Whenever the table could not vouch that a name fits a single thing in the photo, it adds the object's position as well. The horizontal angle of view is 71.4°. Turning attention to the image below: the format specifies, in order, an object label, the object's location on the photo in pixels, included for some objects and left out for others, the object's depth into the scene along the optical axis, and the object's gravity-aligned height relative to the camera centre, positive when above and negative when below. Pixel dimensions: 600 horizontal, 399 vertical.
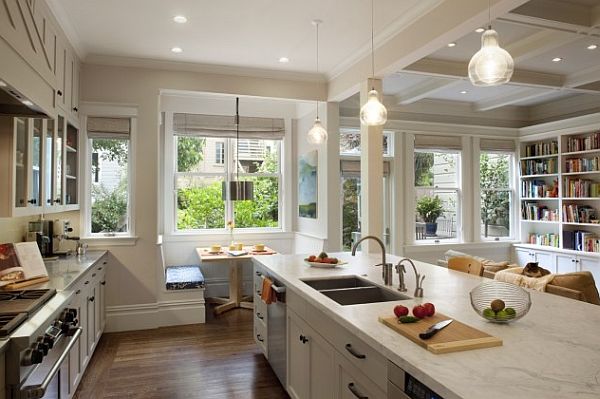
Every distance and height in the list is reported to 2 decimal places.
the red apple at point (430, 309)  1.80 -0.44
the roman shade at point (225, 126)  5.98 +1.20
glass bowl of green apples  1.72 -0.40
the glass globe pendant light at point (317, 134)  3.99 +0.70
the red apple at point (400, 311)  1.78 -0.45
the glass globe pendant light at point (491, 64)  2.15 +0.74
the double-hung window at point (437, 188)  6.75 +0.31
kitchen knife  1.52 -0.46
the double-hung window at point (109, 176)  4.62 +0.35
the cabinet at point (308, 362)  2.11 -0.88
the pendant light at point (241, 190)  5.47 +0.23
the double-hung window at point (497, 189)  7.13 +0.30
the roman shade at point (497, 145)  7.03 +1.05
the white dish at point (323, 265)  3.22 -0.45
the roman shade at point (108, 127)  4.58 +0.89
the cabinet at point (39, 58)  2.21 +1.05
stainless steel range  1.68 -0.60
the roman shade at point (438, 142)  6.67 +1.05
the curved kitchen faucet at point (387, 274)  2.60 -0.42
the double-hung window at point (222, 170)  6.09 +0.57
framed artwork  5.76 +0.32
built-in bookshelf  6.02 +0.23
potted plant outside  6.79 -0.07
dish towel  3.06 -0.64
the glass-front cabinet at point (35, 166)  2.51 +0.30
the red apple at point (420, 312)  1.78 -0.45
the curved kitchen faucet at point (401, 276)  2.40 -0.40
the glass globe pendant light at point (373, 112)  3.04 +0.69
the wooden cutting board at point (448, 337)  1.46 -0.48
